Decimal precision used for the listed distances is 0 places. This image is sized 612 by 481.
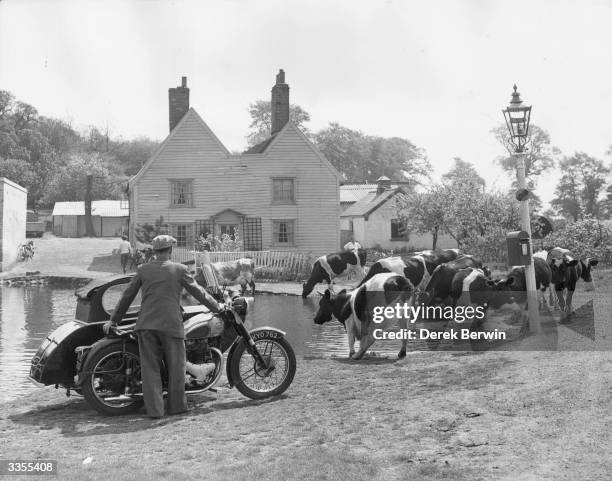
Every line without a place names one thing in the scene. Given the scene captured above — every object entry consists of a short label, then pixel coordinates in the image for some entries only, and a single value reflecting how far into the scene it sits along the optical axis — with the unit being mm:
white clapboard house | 40750
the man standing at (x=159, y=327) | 8281
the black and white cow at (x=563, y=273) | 15398
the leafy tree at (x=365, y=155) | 94812
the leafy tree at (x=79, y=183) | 79875
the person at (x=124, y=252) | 33625
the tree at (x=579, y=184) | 78688
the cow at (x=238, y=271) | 26391
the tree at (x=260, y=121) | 85688
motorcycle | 8461
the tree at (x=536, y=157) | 81812
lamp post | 12969
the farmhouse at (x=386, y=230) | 51688
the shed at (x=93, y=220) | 69500
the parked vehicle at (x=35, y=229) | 63094
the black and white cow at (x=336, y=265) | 23984
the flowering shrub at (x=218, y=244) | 35938
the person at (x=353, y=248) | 24016
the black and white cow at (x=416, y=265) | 17453
